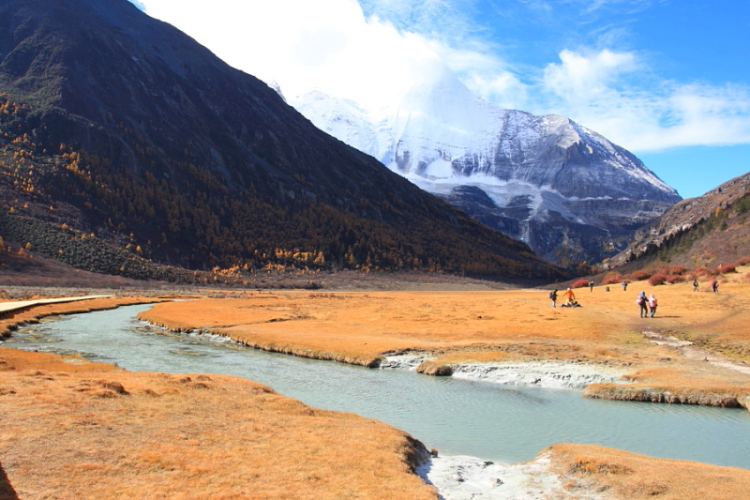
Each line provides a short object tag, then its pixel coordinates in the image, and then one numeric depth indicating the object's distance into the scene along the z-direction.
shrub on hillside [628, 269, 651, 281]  93.60
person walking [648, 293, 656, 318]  47.75
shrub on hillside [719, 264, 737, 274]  73.62
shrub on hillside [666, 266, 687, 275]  83.69
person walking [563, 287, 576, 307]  59.35
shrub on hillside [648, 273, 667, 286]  77.25
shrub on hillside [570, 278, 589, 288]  108.61
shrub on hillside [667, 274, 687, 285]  76.19
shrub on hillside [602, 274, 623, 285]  99.48
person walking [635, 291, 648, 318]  48.12
